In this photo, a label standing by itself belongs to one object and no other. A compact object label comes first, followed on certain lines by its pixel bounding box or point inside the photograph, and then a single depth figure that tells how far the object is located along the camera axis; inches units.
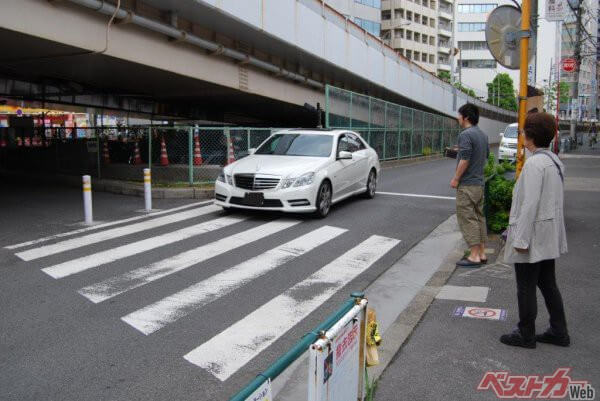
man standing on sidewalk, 269.4
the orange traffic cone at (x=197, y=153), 584.1
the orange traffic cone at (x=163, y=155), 605.3
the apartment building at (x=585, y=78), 3465.6
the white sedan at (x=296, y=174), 400.2
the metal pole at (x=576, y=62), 1063.0
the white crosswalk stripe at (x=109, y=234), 317.4
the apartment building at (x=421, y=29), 3272.6
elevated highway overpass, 508.7
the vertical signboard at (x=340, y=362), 97.1
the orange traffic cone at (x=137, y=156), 717.3
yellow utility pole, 278.2
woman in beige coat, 163.3
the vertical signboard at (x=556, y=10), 364.1
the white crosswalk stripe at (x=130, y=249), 278.5
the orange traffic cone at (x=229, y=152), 599.8
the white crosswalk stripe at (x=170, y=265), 241.5
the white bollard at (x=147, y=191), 454.3
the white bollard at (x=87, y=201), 398.3
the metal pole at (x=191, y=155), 565.6
